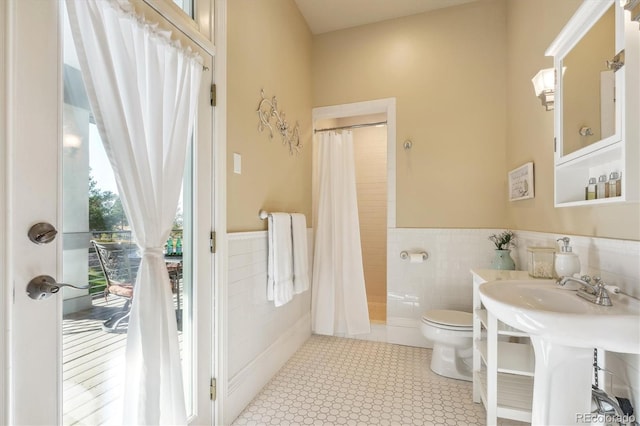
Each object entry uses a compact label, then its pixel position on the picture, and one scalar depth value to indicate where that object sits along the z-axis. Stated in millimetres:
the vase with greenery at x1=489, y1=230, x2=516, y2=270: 2156
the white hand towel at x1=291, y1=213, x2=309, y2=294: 2258
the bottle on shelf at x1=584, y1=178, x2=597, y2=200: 1258
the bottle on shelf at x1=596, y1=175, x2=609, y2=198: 1177
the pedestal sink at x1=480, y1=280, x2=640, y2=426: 813
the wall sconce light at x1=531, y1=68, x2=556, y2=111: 1592
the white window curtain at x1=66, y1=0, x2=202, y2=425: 962
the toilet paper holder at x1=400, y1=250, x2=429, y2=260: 2594
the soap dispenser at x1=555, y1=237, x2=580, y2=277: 1312
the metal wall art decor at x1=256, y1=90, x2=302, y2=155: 2037
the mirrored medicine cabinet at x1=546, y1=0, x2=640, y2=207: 994
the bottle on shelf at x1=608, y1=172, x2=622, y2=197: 1102
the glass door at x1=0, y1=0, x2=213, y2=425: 785
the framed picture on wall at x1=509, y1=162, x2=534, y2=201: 1927
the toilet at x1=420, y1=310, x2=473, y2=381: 2021
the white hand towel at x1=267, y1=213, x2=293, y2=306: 2014
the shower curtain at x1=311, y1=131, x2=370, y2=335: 2729
